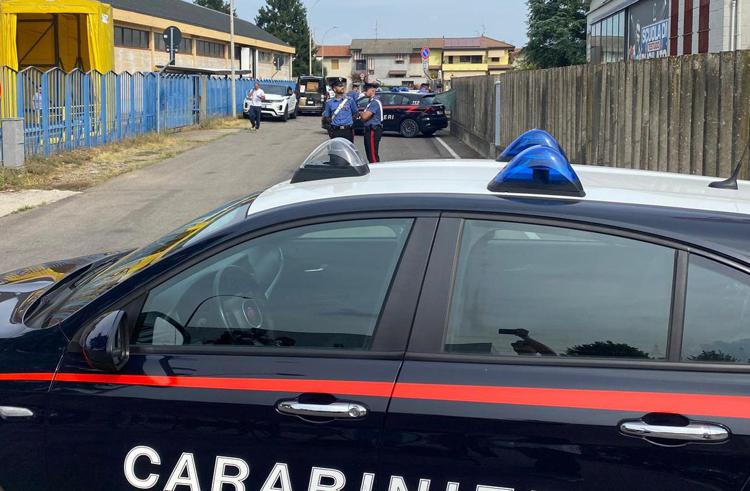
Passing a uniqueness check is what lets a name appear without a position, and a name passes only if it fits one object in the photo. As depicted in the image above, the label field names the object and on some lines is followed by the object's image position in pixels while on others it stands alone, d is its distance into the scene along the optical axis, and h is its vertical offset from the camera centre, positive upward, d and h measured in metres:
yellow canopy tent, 21.22 +2.43
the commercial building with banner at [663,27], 17.86 +2.65
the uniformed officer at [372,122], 16.42 +0.26
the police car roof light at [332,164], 3.40 -0.10
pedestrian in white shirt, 32.81 +1.07
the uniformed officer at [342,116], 16.42 +0.36
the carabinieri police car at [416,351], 2.49 -0.63
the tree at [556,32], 57.12 +6.52
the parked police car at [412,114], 30.92 +0.76
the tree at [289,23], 114.31 +14.15
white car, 38.56 +1.40
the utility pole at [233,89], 39.16 +2.01
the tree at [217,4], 126.44 +18.05
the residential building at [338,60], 146.62 +12.19
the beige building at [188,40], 44.25 +5.73
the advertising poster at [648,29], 22.77 +2.85
